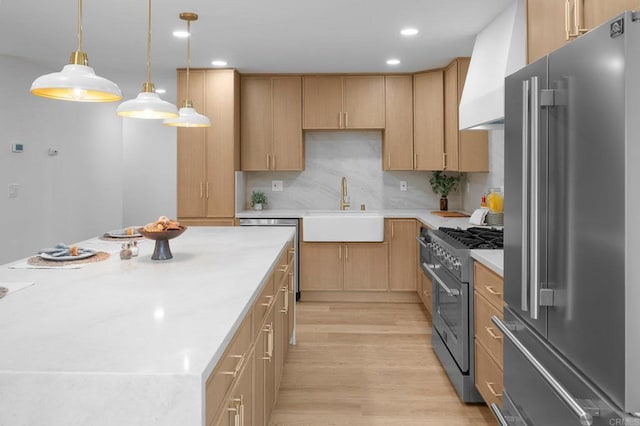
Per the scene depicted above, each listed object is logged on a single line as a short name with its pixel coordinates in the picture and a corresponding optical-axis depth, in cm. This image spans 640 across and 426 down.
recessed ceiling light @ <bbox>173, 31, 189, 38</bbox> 381
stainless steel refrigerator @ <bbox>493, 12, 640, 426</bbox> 107
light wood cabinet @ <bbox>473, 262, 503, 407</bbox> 229
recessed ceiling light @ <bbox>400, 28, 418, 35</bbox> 375
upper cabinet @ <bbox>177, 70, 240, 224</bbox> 493
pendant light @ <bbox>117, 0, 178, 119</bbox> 231
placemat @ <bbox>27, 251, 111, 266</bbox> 226
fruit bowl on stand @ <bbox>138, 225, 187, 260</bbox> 229
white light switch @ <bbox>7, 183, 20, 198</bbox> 478
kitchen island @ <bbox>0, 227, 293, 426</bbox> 100
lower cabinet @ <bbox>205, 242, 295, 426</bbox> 123
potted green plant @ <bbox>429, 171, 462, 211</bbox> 534
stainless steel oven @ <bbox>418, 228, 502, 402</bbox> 275
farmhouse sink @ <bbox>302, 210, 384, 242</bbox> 492
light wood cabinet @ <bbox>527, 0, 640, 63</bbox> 140
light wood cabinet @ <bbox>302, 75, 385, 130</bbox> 520
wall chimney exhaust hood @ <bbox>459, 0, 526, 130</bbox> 290
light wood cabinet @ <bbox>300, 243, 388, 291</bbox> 500
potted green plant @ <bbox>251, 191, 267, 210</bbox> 547
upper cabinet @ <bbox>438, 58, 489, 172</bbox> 459
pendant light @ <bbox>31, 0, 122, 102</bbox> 163
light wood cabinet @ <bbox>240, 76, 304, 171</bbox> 521
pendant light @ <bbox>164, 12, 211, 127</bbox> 305
